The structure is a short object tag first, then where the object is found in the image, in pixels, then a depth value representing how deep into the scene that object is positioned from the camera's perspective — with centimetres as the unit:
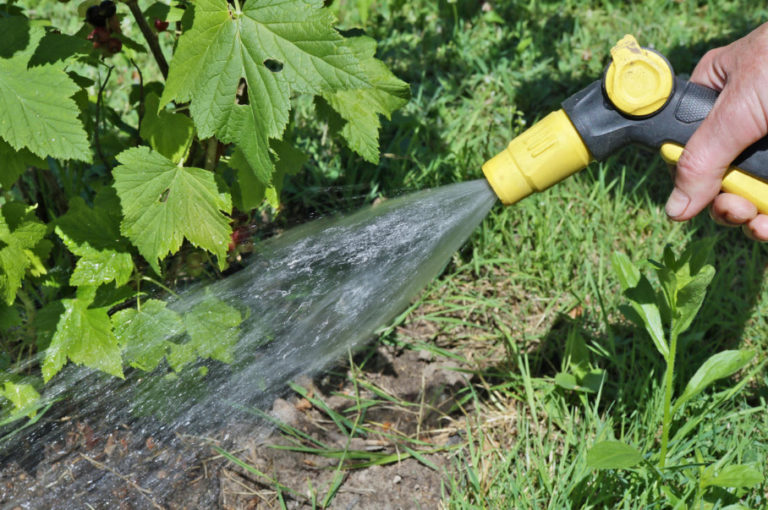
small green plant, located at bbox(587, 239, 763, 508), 105
